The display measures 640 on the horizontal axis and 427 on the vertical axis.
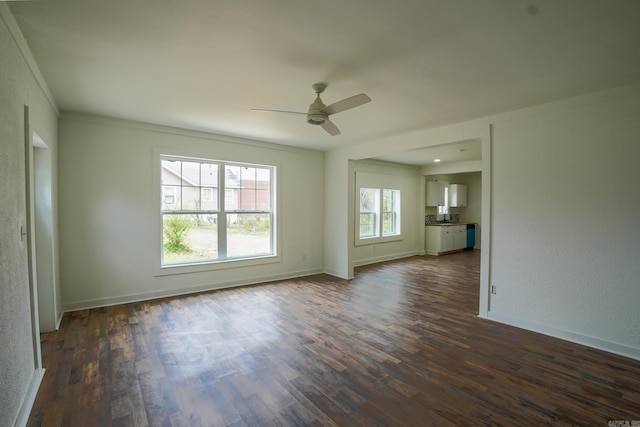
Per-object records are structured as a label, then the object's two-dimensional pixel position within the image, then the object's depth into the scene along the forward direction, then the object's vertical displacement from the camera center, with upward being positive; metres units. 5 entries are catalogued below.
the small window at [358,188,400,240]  7.27 -0.22
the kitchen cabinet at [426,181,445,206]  8.60 +0.33
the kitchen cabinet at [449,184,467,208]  9.16 +0.30
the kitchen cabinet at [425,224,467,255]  8.27 -1.00
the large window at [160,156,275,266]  4.57 -0.11
